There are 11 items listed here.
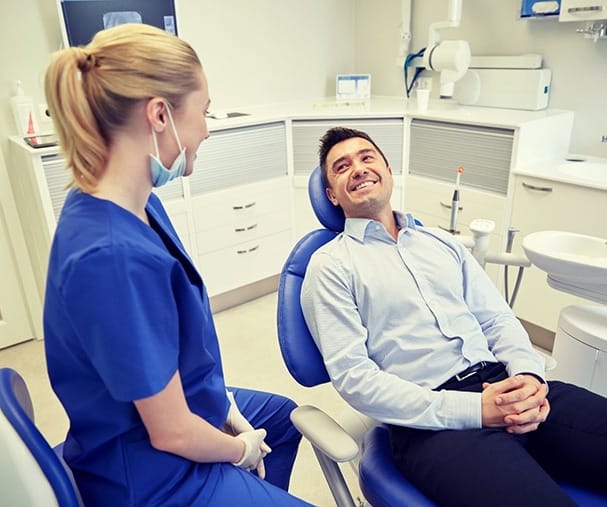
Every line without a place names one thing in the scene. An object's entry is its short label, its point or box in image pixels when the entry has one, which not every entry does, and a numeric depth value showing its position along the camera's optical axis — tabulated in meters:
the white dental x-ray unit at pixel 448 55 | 2.55
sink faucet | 2.18
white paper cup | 2.67
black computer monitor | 2.21
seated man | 1.06
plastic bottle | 2.26
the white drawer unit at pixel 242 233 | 2.60
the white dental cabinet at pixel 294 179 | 2.24
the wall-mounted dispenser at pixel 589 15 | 2.08
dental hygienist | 0.80
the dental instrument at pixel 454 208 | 1.69
